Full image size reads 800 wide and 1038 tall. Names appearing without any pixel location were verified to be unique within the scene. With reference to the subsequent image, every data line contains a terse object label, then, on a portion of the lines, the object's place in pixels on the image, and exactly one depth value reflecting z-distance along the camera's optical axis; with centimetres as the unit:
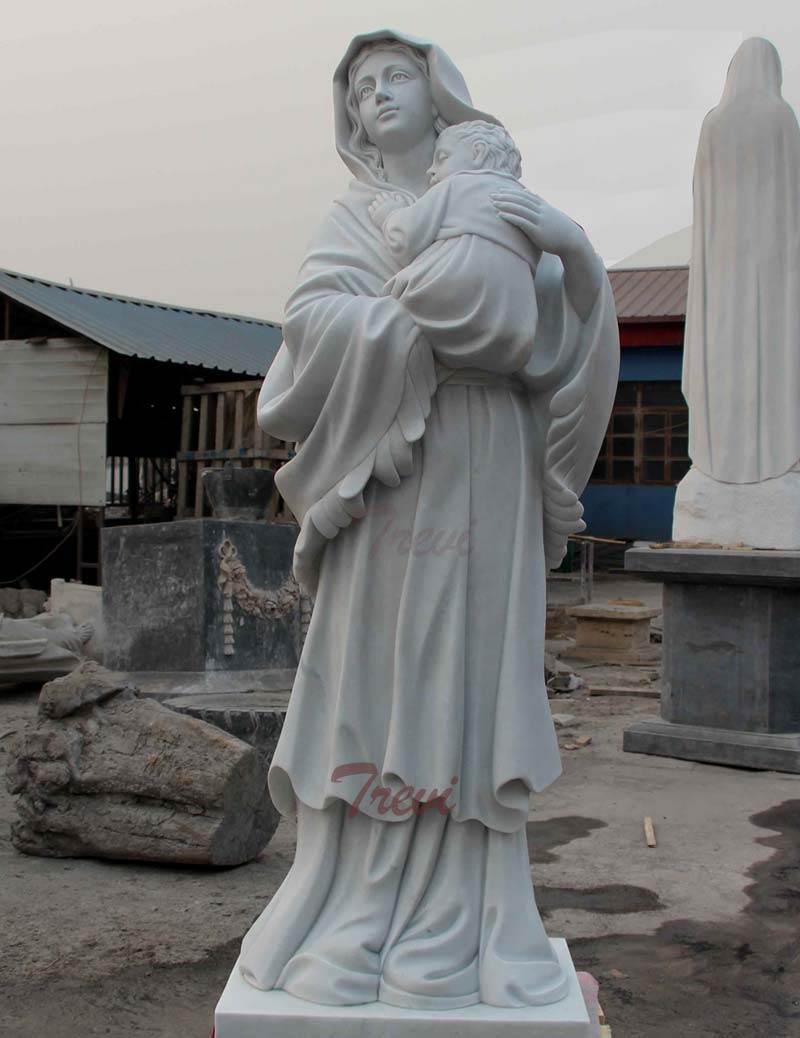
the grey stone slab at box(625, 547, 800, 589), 678
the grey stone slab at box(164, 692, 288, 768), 617
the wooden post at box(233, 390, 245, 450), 1381
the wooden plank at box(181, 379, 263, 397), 1398
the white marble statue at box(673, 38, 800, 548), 713
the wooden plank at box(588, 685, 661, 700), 1010
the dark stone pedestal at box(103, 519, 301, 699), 723
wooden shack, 1411
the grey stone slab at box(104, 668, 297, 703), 708
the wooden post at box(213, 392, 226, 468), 1402
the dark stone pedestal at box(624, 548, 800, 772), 690
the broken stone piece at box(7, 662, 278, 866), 511
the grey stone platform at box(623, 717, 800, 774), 686
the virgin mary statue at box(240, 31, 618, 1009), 257
